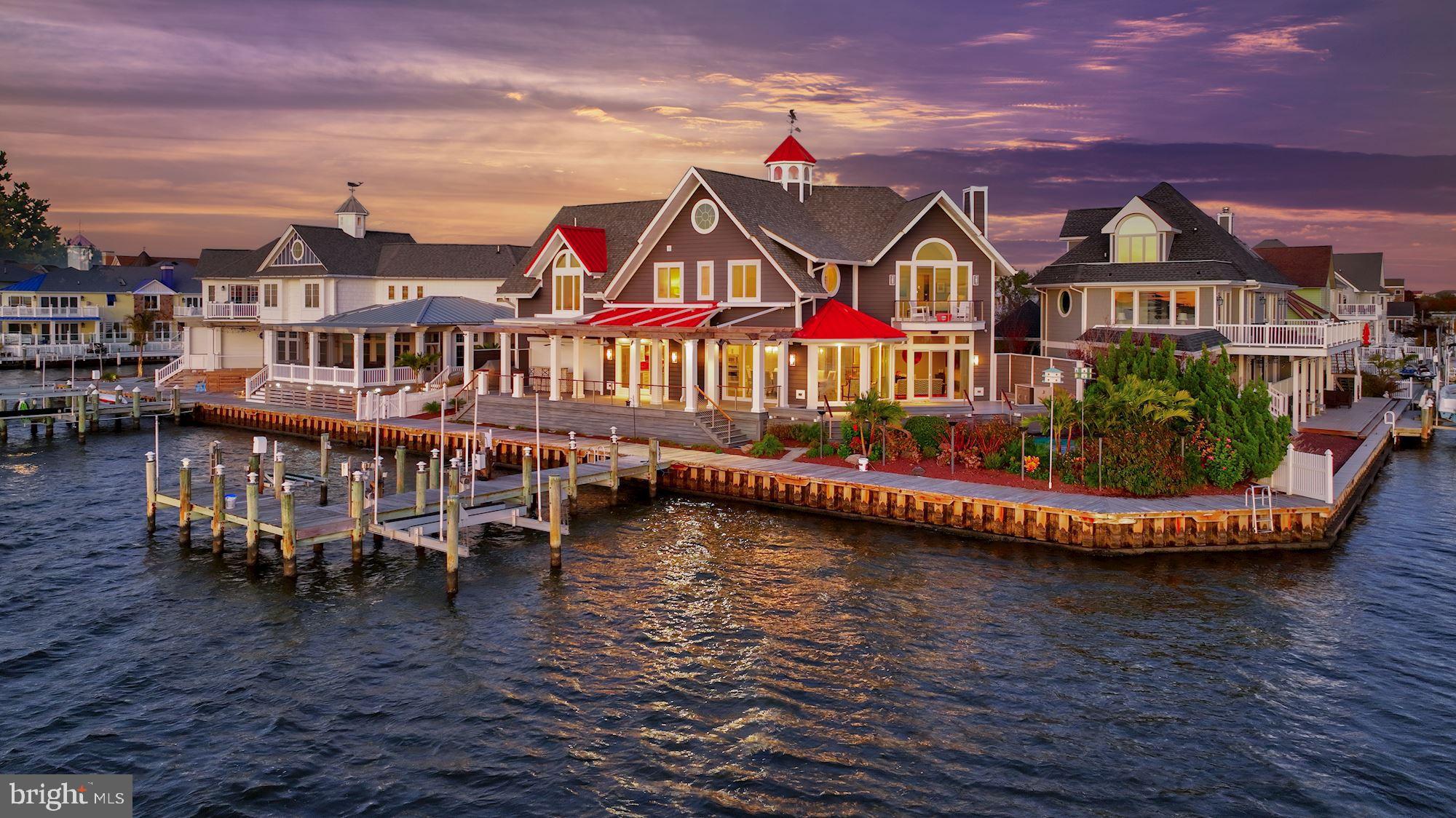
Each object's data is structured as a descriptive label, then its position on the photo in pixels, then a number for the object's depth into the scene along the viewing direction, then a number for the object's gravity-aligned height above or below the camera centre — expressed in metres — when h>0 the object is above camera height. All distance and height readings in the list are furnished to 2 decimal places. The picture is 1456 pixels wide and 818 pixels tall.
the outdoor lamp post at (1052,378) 32.78 -0.14
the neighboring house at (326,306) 56.16 +4.13
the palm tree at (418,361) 54.81 +0.78
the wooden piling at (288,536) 25.92 -3.89
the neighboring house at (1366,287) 91.00 +7.53
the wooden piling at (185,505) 29.23 -3.51
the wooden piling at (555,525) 27.38 -3.83
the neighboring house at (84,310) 95.25 +6.23
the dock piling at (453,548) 25.14 -4.06
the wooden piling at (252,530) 26.89 -3.88
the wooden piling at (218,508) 28.23 -3.47
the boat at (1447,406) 55.22 -1.72
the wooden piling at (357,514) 27.20 -3.53
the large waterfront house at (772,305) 43.09 +3.05
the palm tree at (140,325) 93.31 +4.59
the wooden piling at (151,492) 30.64 -3.31
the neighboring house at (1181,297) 44.19 +3.47
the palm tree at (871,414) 36.78 -1.36
